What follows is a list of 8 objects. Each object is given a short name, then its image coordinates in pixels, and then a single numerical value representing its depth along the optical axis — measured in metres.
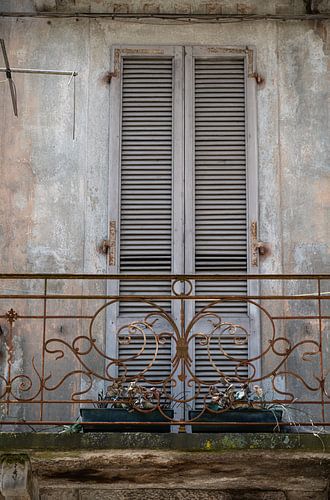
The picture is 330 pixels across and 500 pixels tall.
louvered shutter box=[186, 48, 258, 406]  8.45
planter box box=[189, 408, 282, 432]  7.41
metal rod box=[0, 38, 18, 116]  8.09
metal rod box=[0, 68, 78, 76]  8.27
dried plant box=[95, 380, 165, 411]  7.34
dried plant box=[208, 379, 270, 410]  7.39
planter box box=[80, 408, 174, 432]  7.40
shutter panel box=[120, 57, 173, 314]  8.62
